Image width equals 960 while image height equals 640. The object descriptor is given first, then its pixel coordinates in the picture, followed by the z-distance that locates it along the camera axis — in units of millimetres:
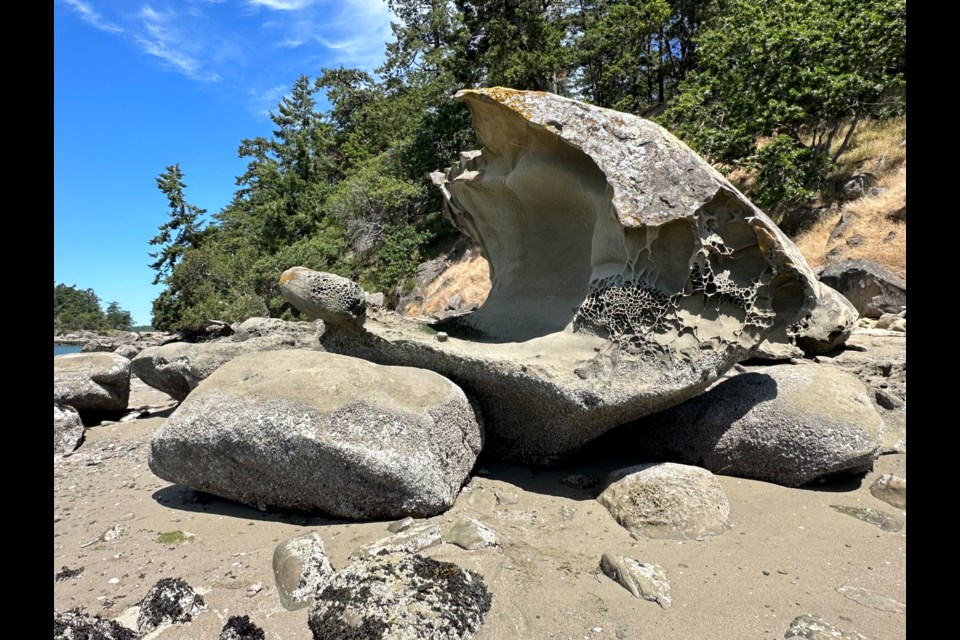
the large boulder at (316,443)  3100
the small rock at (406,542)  2811
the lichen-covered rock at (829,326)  6562
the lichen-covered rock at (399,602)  2078
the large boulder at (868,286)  9297
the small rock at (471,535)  2877
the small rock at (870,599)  2362
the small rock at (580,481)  3801
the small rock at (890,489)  3357
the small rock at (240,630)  2213
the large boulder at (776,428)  3539
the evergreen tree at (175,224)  28328
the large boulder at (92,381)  6398
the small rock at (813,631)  2164
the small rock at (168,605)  2299
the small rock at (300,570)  2469
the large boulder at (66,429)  5461
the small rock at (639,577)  2455
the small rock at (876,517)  3094
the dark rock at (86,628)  2092
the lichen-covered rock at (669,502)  3062
